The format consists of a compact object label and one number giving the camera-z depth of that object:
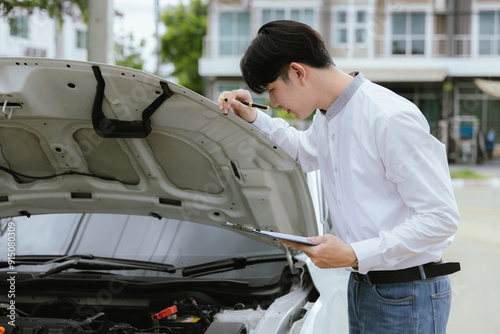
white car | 2.11
